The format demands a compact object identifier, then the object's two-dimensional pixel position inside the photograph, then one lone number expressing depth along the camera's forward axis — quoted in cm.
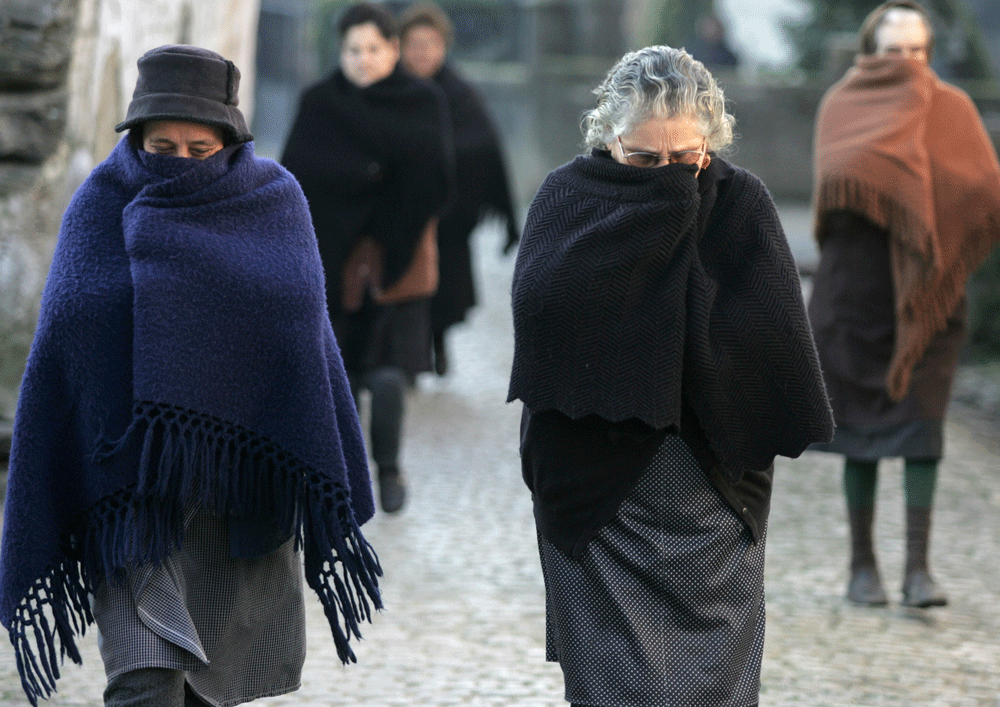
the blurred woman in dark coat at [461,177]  1828
